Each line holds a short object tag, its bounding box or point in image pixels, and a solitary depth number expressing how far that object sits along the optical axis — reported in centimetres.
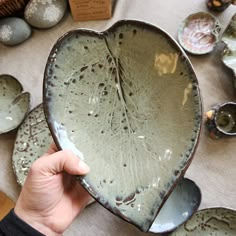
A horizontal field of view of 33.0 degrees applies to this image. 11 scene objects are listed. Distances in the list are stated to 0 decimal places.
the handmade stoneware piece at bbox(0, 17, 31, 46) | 87
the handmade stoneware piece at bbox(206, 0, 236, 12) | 83
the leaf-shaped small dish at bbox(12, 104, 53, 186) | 80
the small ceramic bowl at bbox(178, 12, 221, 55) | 83
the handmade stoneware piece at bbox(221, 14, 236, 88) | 80
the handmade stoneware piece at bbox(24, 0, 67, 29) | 86
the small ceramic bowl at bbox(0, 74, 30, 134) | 83
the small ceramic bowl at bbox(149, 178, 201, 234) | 72
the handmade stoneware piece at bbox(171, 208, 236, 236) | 72
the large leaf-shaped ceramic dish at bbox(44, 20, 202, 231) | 58
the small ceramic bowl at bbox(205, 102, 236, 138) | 75
